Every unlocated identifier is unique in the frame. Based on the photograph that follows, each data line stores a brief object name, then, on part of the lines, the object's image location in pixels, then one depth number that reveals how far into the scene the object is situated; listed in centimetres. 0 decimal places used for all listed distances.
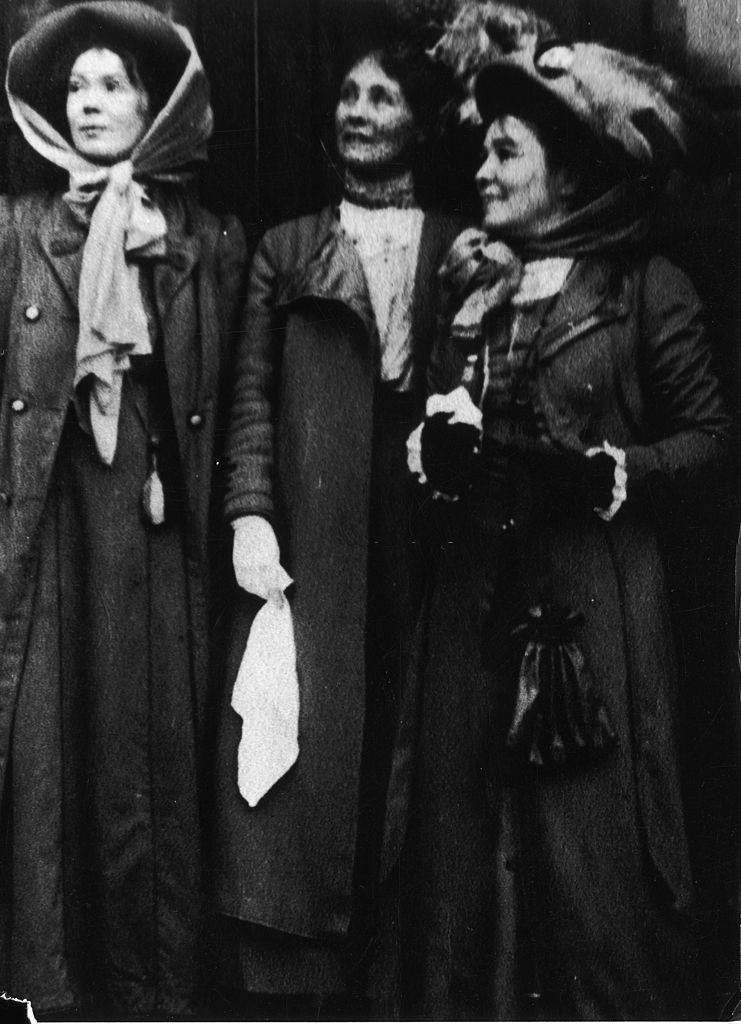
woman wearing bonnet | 284
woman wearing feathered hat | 281
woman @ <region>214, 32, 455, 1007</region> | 282
